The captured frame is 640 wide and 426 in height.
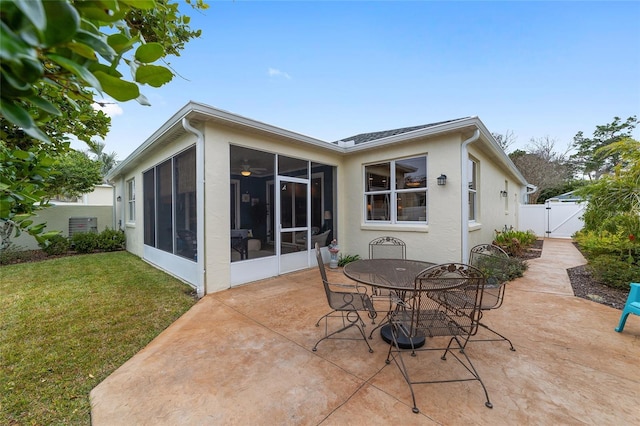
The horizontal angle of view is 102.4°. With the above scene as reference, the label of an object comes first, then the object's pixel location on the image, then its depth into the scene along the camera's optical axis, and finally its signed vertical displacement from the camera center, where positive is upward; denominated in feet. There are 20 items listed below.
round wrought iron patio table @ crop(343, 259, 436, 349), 8.59 -2.46
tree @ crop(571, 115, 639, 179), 63.09 +17.18
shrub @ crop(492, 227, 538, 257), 25.72 -3.41
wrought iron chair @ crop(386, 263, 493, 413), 7.18 -3.44
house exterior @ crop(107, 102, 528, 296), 15.12 +1.14
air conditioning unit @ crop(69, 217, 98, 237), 32.76 -1.86
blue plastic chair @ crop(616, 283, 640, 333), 9.66 -3.66
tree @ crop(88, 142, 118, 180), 69.51 +14.73
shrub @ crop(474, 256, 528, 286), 10.39 -2.70
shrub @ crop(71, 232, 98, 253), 29.01 -3.59
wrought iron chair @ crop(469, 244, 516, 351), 9.46 -2.78
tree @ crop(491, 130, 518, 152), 67.97 +18.76
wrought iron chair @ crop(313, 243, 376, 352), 9.15 -3.45
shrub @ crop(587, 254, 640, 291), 15.02 -3.82
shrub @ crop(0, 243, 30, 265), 24.11 -4.31
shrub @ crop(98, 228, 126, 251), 30.58 -3.60
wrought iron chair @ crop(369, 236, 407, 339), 15.81 -2.54
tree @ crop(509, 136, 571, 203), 63.16 +11.21
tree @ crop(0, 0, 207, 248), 1.39 +1.05
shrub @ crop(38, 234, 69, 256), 27.17 -3.91
